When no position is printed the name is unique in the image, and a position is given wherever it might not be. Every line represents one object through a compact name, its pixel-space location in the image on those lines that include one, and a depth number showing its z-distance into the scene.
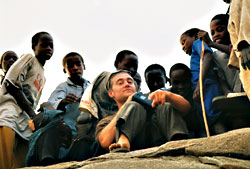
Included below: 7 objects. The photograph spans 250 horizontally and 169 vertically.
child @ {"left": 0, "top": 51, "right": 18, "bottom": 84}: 6.99
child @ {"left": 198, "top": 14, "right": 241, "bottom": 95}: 5.13
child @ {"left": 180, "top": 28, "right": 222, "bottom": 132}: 5.03
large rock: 3.84
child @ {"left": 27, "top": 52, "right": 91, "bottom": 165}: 5.39
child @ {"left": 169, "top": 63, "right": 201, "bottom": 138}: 5.40
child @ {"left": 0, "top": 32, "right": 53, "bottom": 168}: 5.75
